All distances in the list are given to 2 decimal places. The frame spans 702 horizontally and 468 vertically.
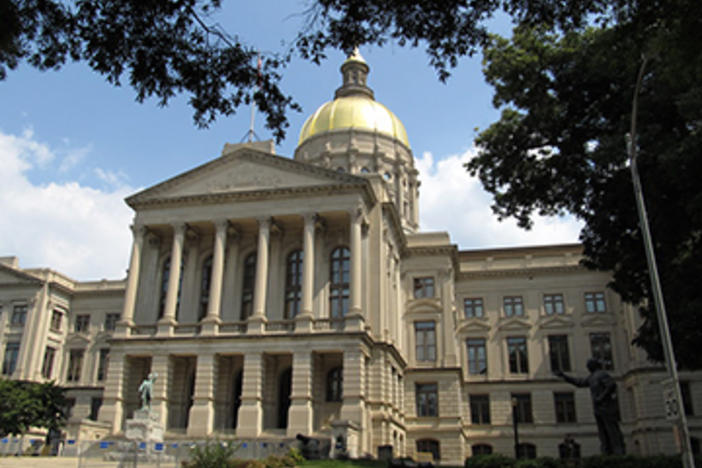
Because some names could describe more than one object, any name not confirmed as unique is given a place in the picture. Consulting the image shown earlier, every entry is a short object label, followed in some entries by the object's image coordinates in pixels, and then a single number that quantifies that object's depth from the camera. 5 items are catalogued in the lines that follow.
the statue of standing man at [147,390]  35.91
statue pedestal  35.19
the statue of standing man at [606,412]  18.39
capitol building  38.47
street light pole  14.09
